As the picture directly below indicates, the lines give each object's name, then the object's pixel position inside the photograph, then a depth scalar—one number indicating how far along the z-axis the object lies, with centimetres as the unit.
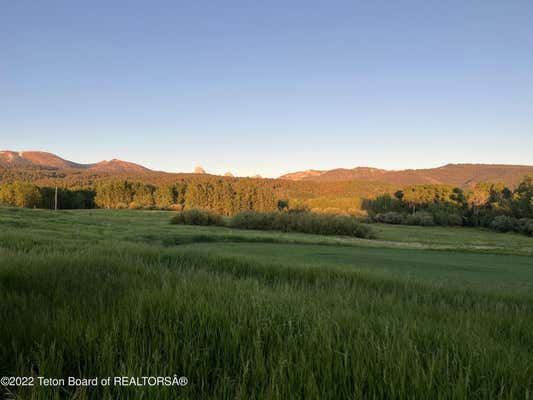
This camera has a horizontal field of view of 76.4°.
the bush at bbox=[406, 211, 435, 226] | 9775
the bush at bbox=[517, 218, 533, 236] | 8087
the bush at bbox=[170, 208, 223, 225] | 5541
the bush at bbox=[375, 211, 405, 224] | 10129
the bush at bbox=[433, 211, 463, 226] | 10025
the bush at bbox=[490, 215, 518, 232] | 8697
